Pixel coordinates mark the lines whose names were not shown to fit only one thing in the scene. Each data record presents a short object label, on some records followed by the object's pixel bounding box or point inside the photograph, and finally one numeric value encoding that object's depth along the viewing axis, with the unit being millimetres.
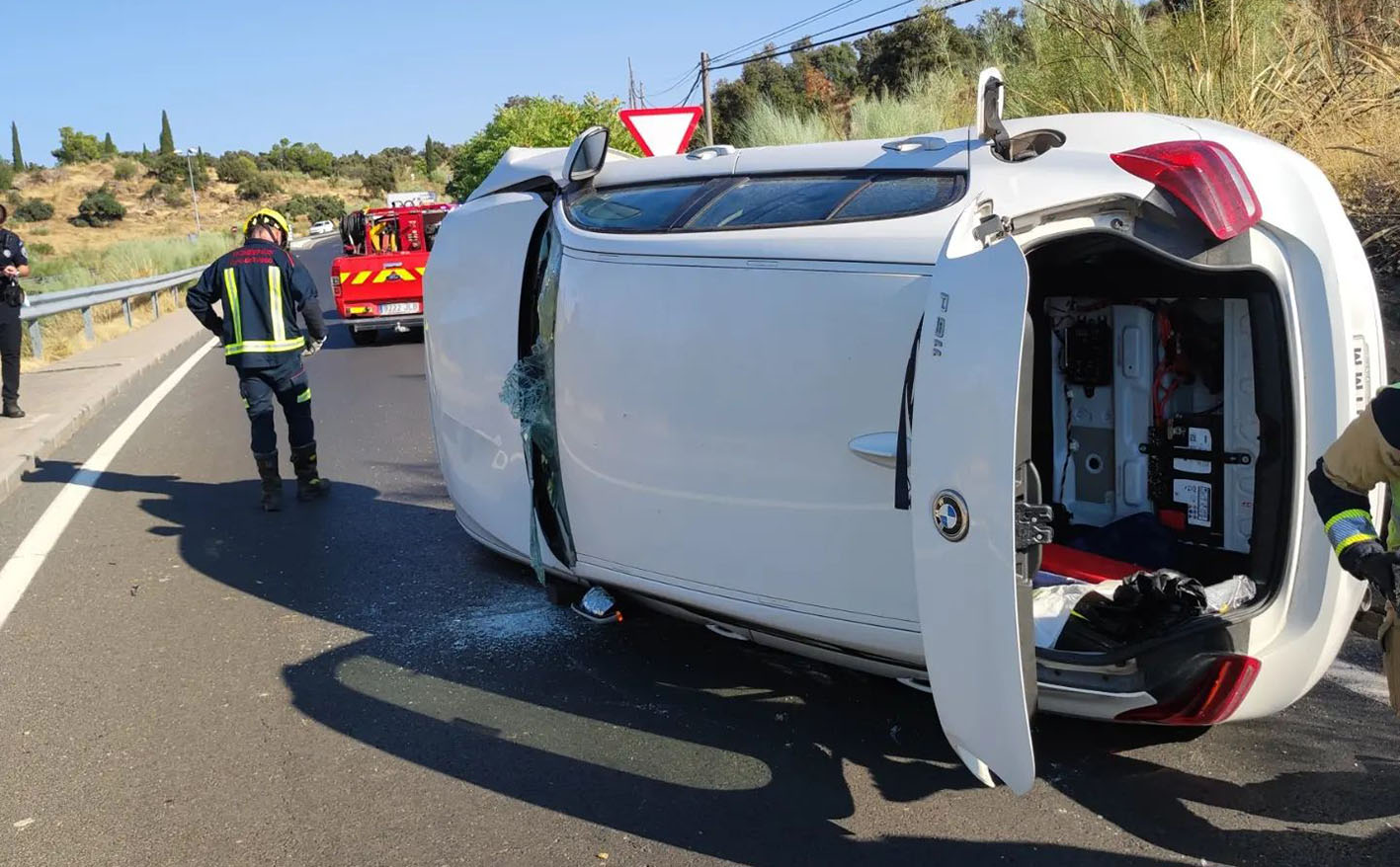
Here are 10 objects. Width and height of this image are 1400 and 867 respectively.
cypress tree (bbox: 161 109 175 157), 105812
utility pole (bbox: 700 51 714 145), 27766
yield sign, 10562
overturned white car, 2787
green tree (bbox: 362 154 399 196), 103375
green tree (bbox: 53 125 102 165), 99812
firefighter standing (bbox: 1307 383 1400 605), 2871
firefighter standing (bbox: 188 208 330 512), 7445
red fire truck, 15492
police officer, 10438
